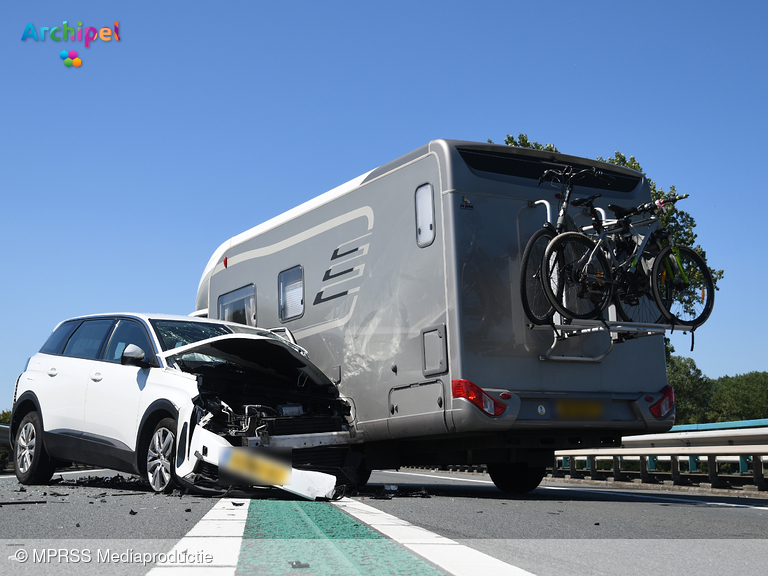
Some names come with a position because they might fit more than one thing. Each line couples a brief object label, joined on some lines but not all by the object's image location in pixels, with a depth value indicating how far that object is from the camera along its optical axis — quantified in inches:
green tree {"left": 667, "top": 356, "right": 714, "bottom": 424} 4343.0
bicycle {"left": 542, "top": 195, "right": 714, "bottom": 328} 342.3
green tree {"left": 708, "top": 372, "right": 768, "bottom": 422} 4035.4
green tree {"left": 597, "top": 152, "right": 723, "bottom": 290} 1202.0
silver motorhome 337.7
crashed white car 298.0
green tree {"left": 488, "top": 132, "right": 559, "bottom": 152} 1231.1
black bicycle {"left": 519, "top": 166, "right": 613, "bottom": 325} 341.4
